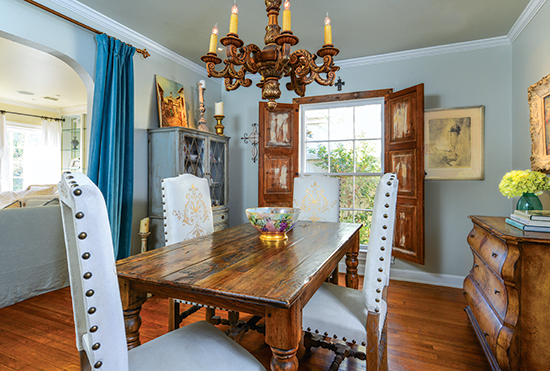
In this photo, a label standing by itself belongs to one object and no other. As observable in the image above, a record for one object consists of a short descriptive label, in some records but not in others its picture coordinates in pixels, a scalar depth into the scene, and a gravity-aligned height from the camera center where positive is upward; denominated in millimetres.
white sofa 2580 -643
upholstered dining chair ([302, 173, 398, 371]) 1245 -599
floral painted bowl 1729 -232
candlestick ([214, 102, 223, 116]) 3961 +985
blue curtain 2693 +447
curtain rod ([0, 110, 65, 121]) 6357 +1558
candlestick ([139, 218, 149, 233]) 3029 -425
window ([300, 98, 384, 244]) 3768 +461
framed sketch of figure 3242 +442
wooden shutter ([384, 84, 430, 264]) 3113 +221
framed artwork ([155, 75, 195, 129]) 3379 +942
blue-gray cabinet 3125 +261
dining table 956 -347
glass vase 1915 -124
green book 1668 -181
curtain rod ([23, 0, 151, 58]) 2256 +1355
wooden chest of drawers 1516 -635
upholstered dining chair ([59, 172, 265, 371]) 689 -228
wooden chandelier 1596 +694
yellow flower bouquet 1913 +0
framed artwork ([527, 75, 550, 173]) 2199 +467
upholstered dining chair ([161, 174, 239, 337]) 1875 -206
